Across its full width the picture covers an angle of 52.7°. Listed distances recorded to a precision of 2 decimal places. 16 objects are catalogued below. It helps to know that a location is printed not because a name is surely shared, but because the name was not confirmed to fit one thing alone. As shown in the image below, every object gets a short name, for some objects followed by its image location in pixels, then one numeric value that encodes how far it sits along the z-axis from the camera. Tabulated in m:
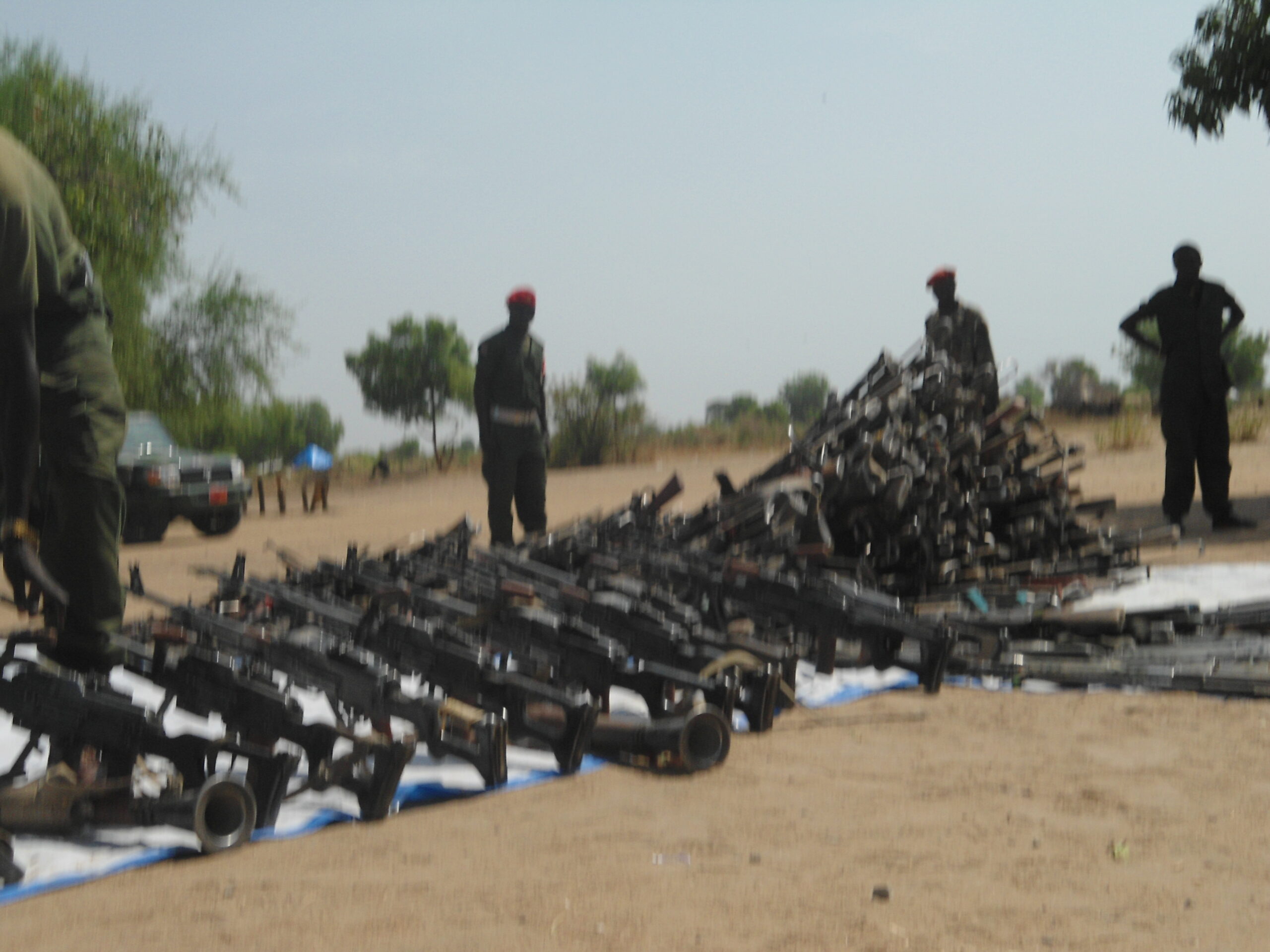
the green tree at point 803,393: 88.50
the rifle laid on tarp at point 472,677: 3.77
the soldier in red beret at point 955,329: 8.73
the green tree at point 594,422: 28.36
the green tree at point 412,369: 62.44
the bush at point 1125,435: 20.61
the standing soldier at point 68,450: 3.26
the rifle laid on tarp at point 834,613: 4.87
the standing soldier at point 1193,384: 9.38
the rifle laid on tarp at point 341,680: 3.37
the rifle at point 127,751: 3.11
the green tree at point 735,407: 61.57
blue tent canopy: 23.11
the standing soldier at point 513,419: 8.99
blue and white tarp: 3.08
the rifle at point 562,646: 4.06
